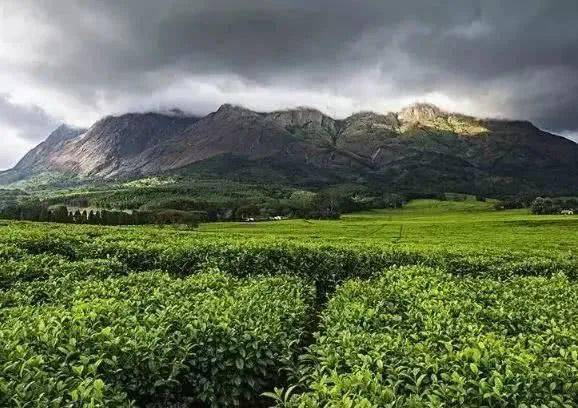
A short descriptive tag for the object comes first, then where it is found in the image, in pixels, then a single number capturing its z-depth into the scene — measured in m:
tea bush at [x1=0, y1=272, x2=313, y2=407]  8.62
